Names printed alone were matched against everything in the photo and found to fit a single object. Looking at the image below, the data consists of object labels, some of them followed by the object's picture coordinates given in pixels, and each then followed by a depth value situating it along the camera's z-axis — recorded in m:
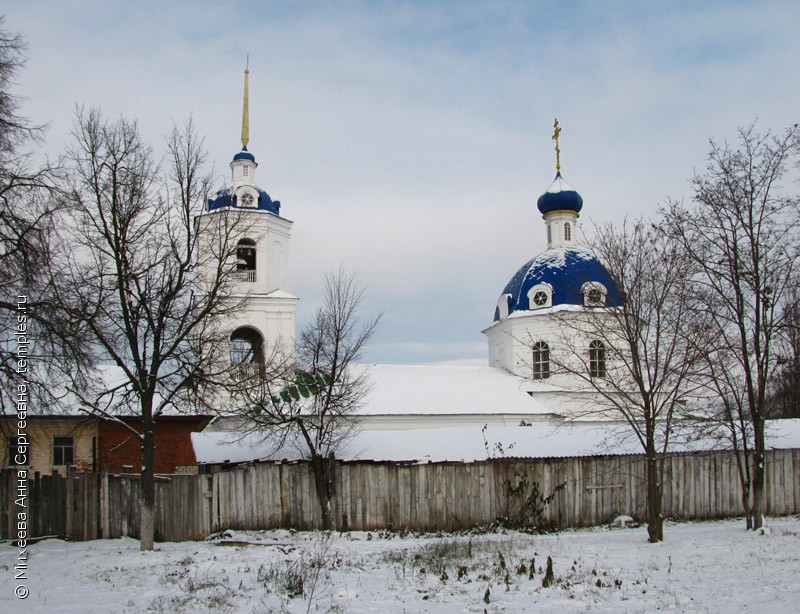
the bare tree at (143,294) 12.45
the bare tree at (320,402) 16.84
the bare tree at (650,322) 13.36
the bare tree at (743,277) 13.54
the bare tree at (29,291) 10.73
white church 19.70
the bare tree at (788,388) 13.61
